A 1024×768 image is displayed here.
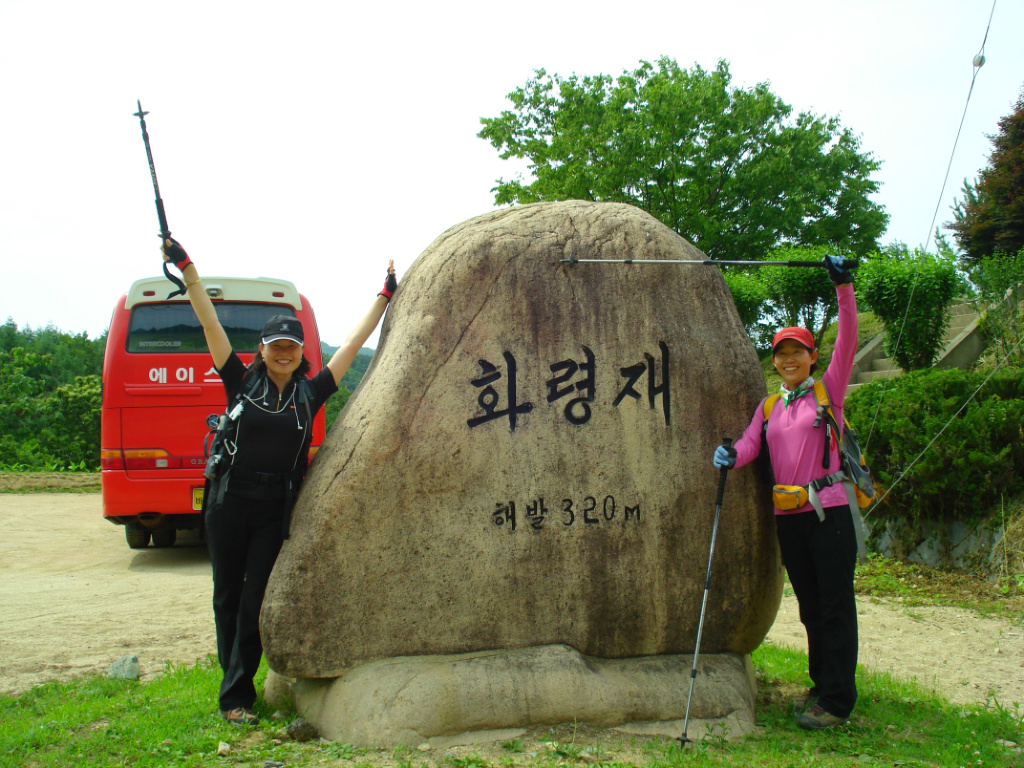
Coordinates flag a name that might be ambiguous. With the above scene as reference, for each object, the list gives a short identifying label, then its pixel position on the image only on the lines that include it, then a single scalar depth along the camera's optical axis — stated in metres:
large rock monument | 3.57
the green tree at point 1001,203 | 14.09
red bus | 7.68
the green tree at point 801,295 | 12.56
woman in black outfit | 3.61
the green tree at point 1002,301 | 9.20
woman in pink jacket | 3.62
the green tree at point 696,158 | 18.89
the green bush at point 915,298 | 9.41
